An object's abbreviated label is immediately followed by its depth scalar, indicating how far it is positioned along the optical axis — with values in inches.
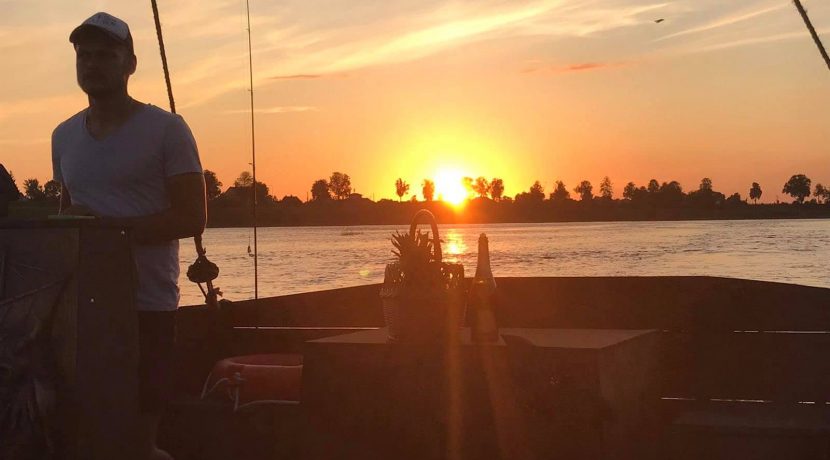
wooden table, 128.5
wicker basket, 138.3
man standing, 104.0
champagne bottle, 140.3
